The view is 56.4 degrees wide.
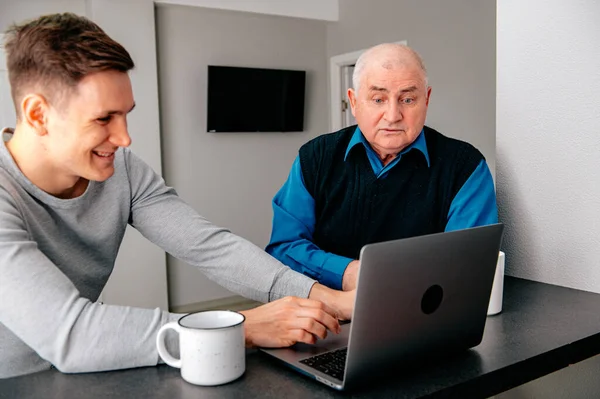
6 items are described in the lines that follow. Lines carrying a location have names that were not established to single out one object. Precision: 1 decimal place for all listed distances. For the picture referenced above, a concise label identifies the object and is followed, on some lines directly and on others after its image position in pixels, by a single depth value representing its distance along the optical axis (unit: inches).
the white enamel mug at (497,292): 46.3
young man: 34.5
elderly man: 59.4
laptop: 30.8
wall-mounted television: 175.5
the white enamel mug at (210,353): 32.9
